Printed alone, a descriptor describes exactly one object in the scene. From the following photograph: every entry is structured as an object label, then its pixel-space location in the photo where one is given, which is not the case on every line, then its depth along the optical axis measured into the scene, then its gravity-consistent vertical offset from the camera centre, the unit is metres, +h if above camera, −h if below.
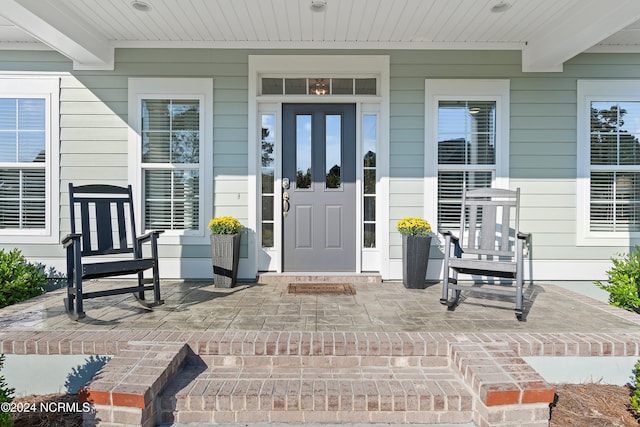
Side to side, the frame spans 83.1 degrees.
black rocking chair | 2.81 -0.35
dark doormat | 3.70 -0.83
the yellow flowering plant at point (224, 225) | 3.90 -0.16
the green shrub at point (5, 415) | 1.62 -0.93
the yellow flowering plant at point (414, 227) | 3.92 -0.18
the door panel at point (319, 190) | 4.32 +0.24
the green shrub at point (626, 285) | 3.25 -0.68
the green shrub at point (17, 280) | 3.34 -0.68
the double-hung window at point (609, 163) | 4.23 +0.57
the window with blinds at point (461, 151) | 4.26 +0.71
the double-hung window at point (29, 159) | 4.16 +0.59
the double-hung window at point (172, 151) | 4.18 +0.69
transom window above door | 4.28 +1.48
